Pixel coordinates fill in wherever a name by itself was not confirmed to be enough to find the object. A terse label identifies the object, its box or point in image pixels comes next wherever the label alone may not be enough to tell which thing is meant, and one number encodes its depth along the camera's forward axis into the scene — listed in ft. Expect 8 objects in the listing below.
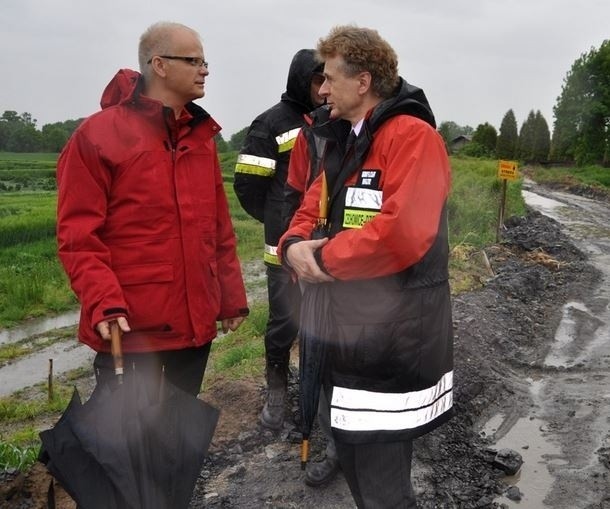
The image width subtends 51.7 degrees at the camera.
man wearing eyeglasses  7.41
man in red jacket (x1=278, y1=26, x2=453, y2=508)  6.69
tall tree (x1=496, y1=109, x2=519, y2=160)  199.21
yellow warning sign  39.60
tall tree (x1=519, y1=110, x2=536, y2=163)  191.62
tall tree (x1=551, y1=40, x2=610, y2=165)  150.92
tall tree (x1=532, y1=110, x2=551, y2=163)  188.65
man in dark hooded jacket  11.75
